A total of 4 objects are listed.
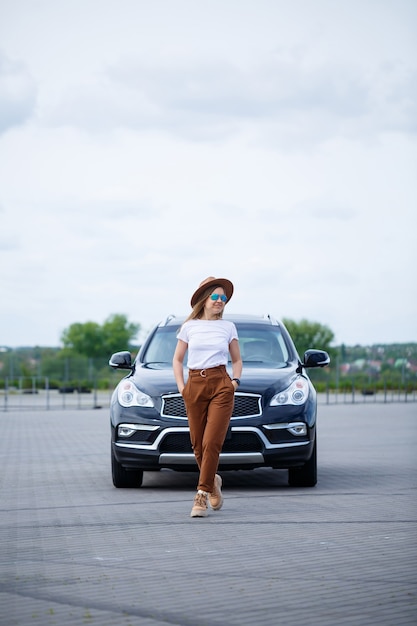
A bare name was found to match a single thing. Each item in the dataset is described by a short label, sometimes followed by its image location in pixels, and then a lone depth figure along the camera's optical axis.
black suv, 10.61
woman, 8.88
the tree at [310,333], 142.62
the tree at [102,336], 164.00
